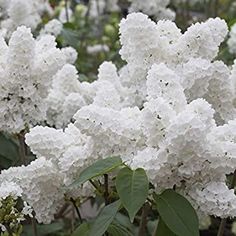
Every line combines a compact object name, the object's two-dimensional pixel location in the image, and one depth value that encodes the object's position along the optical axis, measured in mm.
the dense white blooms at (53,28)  2224
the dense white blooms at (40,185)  1342
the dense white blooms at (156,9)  2209
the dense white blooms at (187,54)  1386
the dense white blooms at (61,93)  1699
